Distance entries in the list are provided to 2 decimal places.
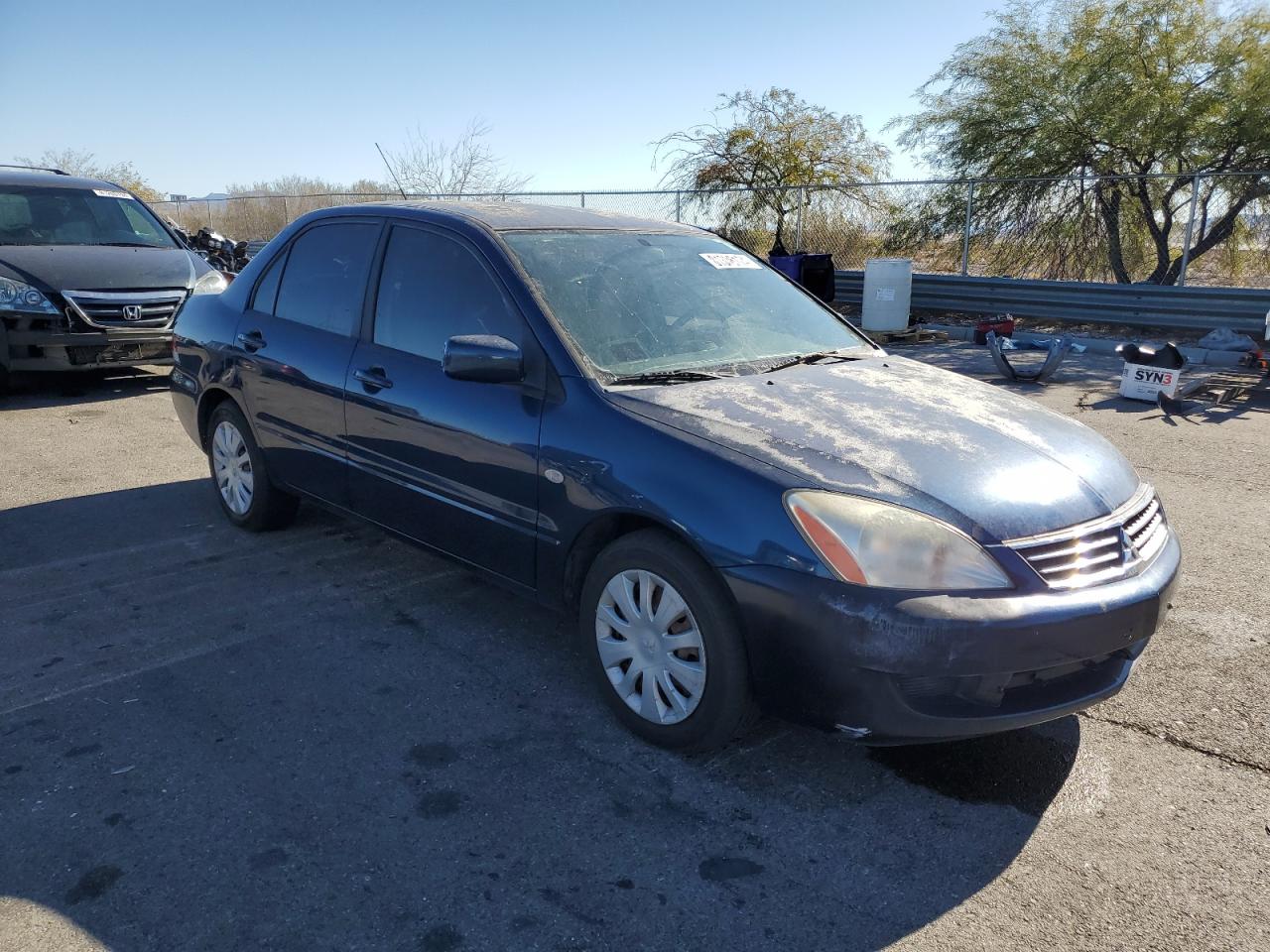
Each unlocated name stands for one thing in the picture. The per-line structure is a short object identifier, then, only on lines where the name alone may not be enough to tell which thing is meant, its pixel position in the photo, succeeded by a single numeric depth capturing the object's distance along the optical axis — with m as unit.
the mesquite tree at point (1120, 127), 14.19
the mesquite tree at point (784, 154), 19.81
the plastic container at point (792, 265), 13.62
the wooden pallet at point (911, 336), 12.55
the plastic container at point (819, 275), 13.76
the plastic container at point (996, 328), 12.11
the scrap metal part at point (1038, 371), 9.64
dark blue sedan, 2.67
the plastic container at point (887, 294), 12.66
